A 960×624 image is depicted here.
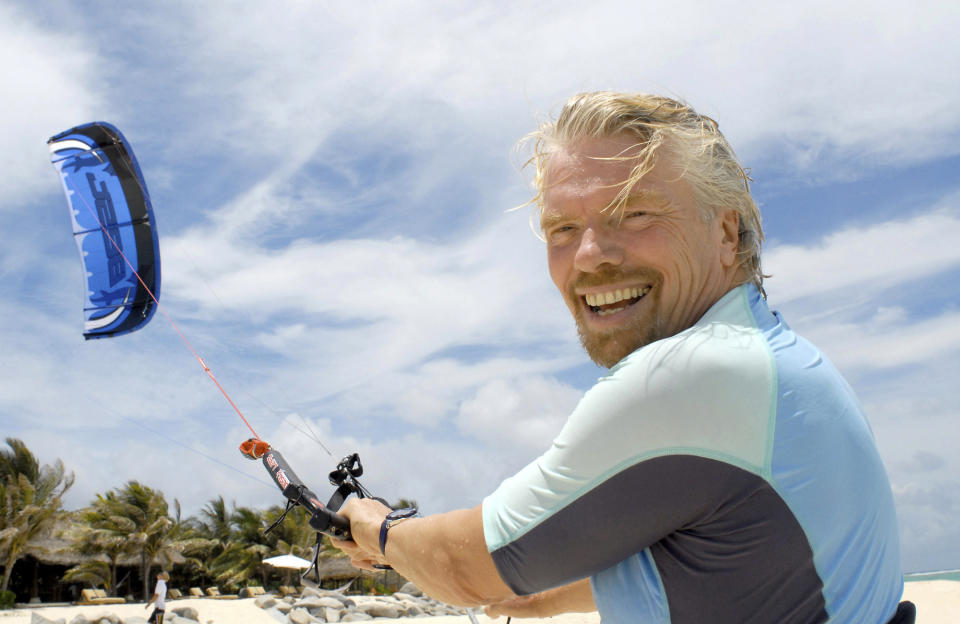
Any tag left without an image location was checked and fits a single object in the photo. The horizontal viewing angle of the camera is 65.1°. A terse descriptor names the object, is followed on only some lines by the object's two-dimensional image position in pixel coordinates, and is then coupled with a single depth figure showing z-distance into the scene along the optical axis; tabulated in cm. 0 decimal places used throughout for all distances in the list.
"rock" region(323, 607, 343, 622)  1798
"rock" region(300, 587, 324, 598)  2375
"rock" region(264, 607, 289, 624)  1864
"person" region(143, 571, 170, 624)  1580
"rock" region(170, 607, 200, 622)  1847
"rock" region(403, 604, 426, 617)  2136
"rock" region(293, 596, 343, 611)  1925
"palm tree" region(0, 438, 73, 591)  3055
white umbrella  2756
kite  1233
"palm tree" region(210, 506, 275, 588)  4188
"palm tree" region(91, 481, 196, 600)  3603
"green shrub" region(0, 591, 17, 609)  2747
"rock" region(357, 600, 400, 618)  2002
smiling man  129
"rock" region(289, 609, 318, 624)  1750
